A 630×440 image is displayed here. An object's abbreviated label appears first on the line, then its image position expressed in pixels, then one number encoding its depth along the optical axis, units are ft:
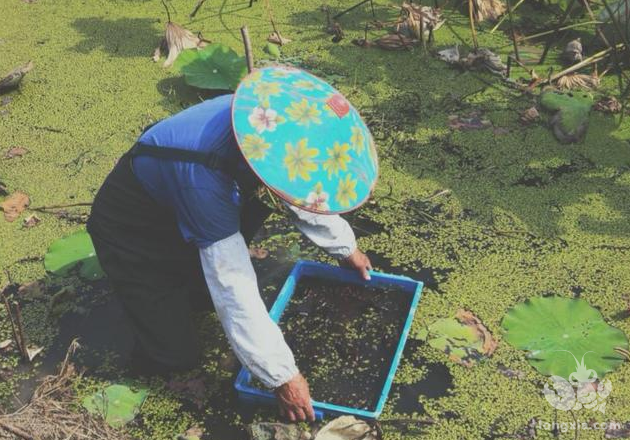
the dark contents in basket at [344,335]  6.76
